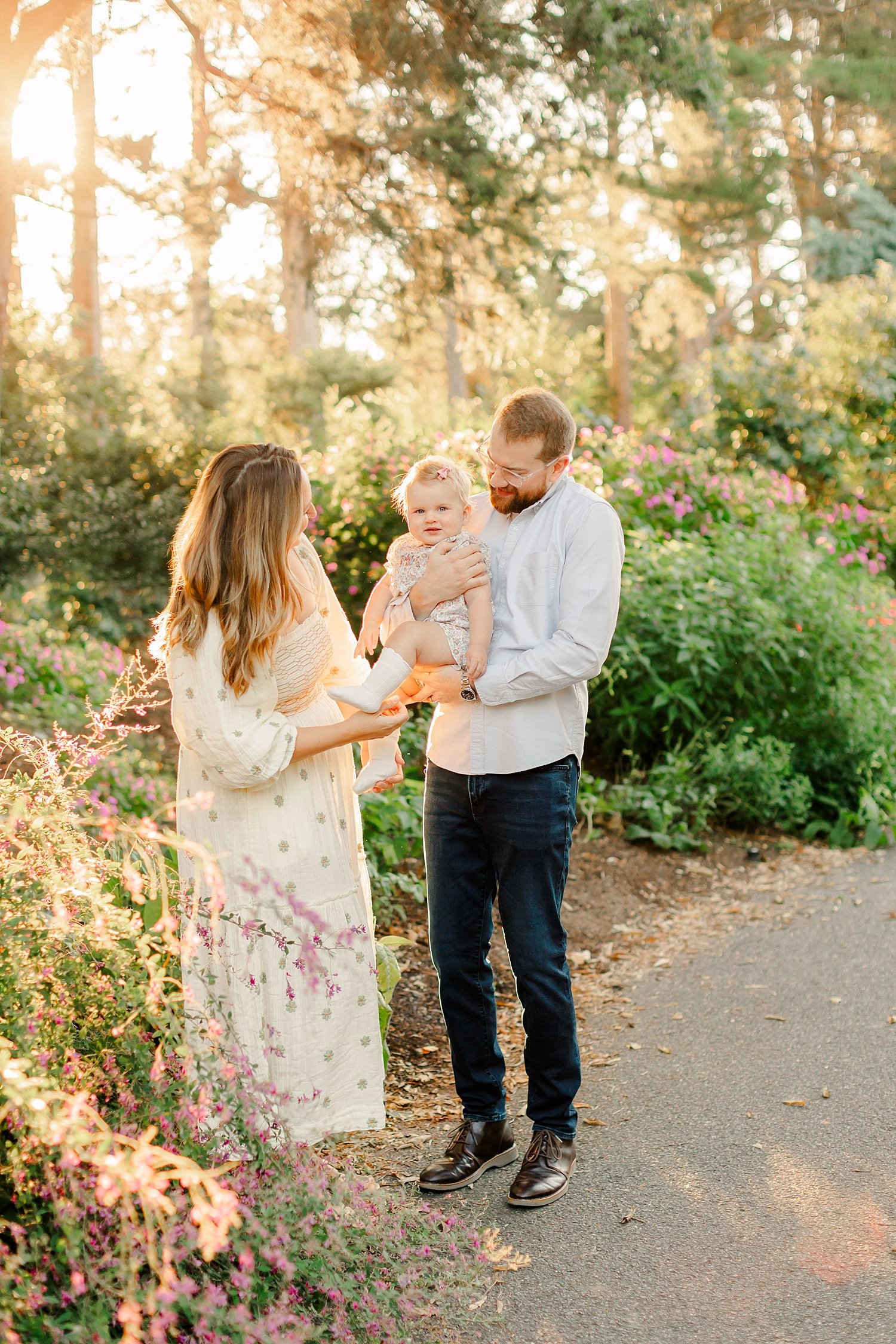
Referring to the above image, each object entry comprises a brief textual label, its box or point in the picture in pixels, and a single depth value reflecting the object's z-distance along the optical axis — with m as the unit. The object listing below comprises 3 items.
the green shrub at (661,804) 6.01
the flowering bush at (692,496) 7.91
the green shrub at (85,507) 9.58
